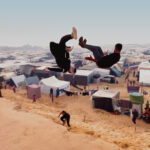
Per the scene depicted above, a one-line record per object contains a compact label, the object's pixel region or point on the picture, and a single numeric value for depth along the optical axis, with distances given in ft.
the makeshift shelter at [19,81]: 124.24
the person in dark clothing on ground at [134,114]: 61.85
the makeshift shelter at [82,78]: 129.70
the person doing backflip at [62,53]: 9.62
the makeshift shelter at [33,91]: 97.02
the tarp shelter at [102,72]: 145.48
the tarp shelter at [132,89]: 91.19
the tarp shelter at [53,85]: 101.62
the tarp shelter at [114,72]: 156.48
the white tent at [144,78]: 110.68
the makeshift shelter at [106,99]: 75.39
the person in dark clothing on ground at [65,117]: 42.41
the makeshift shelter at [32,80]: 121.90
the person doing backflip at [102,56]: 8.67
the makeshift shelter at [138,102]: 69.41
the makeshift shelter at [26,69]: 162.69
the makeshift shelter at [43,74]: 145.17
